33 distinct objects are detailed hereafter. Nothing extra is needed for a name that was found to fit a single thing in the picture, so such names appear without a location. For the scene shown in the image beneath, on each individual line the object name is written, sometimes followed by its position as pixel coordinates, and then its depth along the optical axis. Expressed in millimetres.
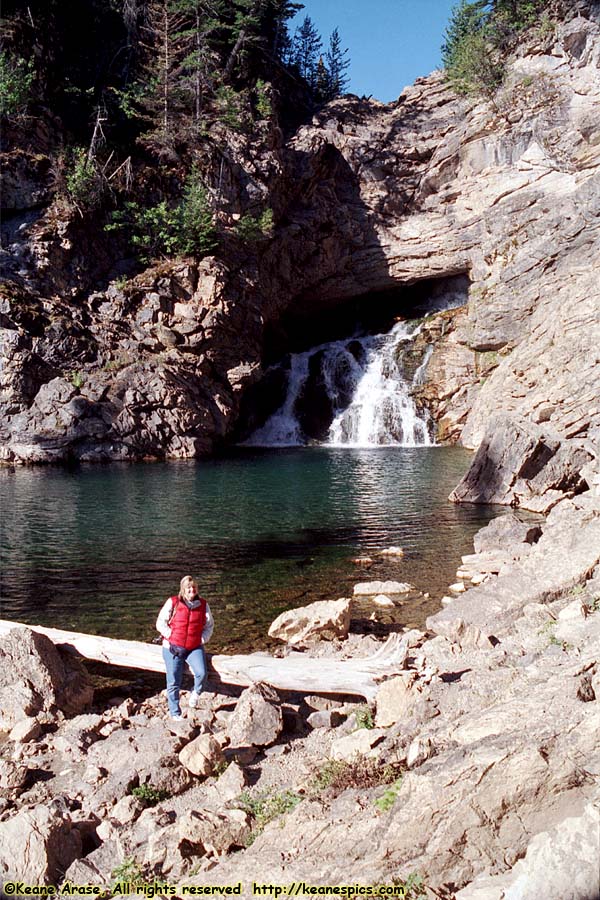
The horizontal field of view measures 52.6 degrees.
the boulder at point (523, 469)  22266
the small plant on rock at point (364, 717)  7105
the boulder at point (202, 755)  6734
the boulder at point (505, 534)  16109
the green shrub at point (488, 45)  47406
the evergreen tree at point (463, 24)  51906
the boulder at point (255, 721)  7199
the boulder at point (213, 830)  5234
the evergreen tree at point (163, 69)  44156
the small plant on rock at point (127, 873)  5035
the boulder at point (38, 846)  5082
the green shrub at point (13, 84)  38312
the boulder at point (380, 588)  13359
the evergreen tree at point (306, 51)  62181
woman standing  8188
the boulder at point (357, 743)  6258
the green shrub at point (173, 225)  41469
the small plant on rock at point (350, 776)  5457
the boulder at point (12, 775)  6492
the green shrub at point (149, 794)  6262
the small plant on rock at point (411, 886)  3681
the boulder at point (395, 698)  6918
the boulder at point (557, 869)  3100
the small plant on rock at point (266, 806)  5531
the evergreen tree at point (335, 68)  60250
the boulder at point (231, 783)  6281
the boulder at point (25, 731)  7492
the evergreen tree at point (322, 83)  58812
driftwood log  7914
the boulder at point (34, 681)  7922
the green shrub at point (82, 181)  39812
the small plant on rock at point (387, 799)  4627
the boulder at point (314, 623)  10438
